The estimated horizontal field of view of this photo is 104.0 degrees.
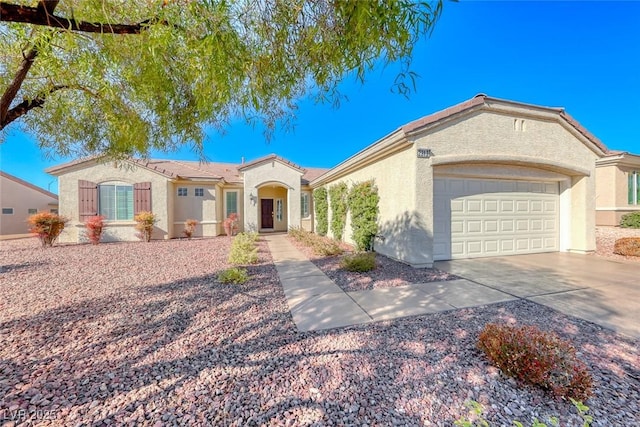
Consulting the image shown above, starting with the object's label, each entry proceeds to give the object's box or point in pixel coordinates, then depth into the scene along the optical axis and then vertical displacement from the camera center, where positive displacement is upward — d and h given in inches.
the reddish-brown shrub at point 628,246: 322.7 -48.0
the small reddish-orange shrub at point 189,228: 553.5 -32.5
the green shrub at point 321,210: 564.7 +5.2
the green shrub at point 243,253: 310.3 -52.9
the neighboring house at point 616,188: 496.1 +44.9
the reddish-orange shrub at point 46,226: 404.8 -19.4
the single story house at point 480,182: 280.2 +39.7
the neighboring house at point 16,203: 677.9 +34.4
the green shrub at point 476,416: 68.6 -66.1
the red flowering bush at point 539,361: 88.2 -57.6
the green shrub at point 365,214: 362.0 -3.0
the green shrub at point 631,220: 476.1 -19.5
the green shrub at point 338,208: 459.8 +7.8
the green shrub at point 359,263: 262.7 -54.8
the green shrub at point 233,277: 228.2 -59.0
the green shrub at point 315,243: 362.0 -51.4
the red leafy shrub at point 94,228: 453.1 -26.7
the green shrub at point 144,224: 486.9 -20.3
